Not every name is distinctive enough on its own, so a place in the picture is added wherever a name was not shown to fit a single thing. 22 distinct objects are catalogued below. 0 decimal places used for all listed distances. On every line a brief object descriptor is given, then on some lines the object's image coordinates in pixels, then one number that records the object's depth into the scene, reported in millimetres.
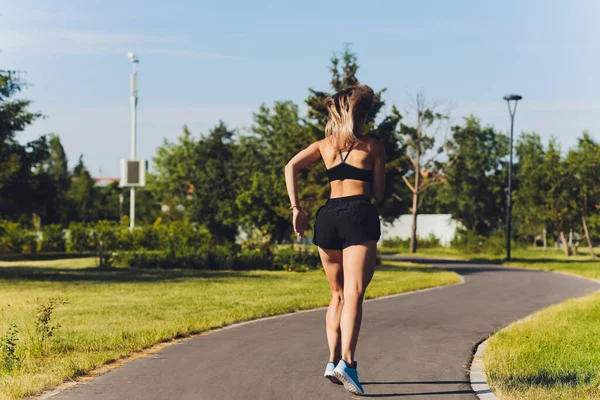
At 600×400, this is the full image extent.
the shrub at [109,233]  36438
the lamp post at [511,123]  36344
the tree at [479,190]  64375
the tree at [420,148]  50281
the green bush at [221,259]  27453
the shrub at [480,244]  45406
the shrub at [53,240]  39719
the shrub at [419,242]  60625
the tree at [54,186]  37719
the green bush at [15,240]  38312
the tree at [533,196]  42062
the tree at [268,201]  33562
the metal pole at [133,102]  42938
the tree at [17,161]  34438
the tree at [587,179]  40312
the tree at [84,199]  62906
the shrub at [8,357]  7422
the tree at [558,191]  41156
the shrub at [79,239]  39844
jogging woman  6082
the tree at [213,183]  47938
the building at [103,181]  140712
